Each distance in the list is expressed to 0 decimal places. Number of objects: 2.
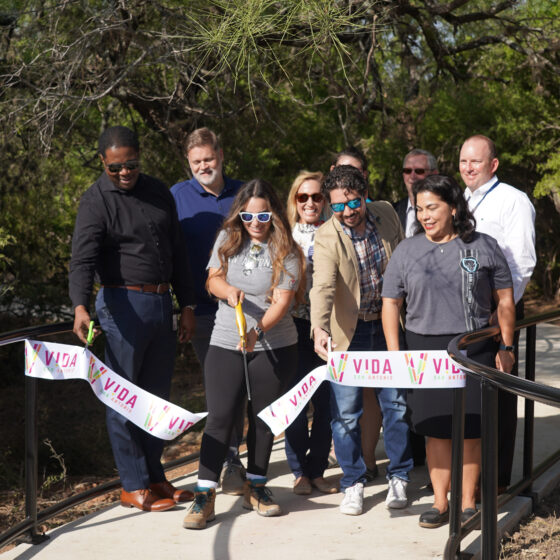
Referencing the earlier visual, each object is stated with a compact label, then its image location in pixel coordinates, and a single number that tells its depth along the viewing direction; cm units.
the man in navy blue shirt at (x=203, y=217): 470
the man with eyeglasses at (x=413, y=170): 507
